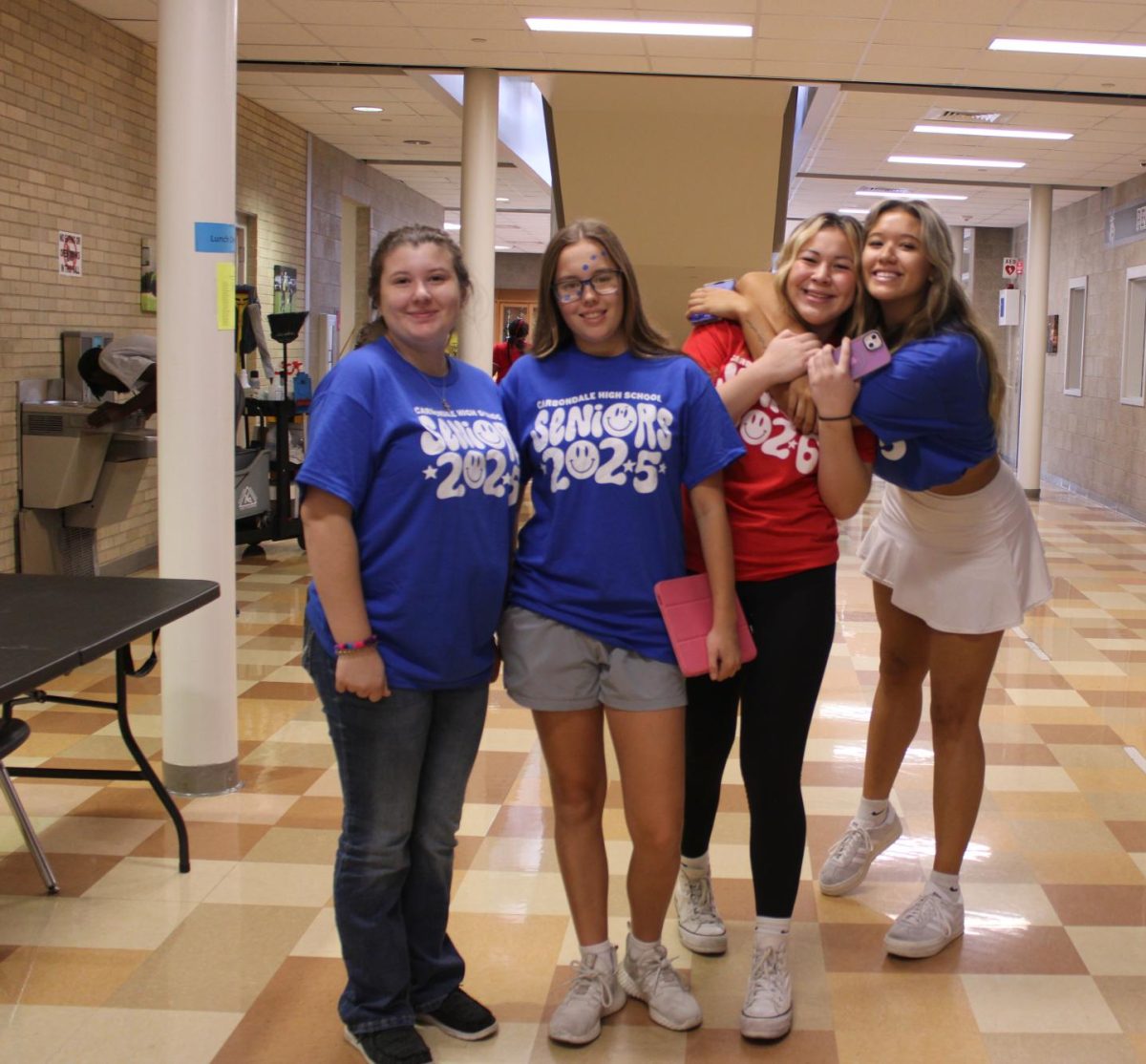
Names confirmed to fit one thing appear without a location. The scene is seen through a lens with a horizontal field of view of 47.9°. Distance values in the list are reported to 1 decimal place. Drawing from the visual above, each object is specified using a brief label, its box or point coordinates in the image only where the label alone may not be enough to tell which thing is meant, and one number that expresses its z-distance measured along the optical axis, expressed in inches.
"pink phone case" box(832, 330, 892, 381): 94.3
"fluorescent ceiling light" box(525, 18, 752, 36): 307.0
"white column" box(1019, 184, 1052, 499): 531.2
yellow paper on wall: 147.2
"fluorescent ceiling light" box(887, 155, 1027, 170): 493.3
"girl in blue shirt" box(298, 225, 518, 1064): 85.4
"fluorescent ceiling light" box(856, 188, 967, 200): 600.1
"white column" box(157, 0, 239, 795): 146.0
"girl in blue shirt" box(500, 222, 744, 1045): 90.7
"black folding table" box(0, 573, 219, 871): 101.1
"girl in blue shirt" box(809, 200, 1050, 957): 95.9
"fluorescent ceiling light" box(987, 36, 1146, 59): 316.5
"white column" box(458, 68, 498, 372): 368.5
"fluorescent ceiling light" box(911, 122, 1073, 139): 426.6
